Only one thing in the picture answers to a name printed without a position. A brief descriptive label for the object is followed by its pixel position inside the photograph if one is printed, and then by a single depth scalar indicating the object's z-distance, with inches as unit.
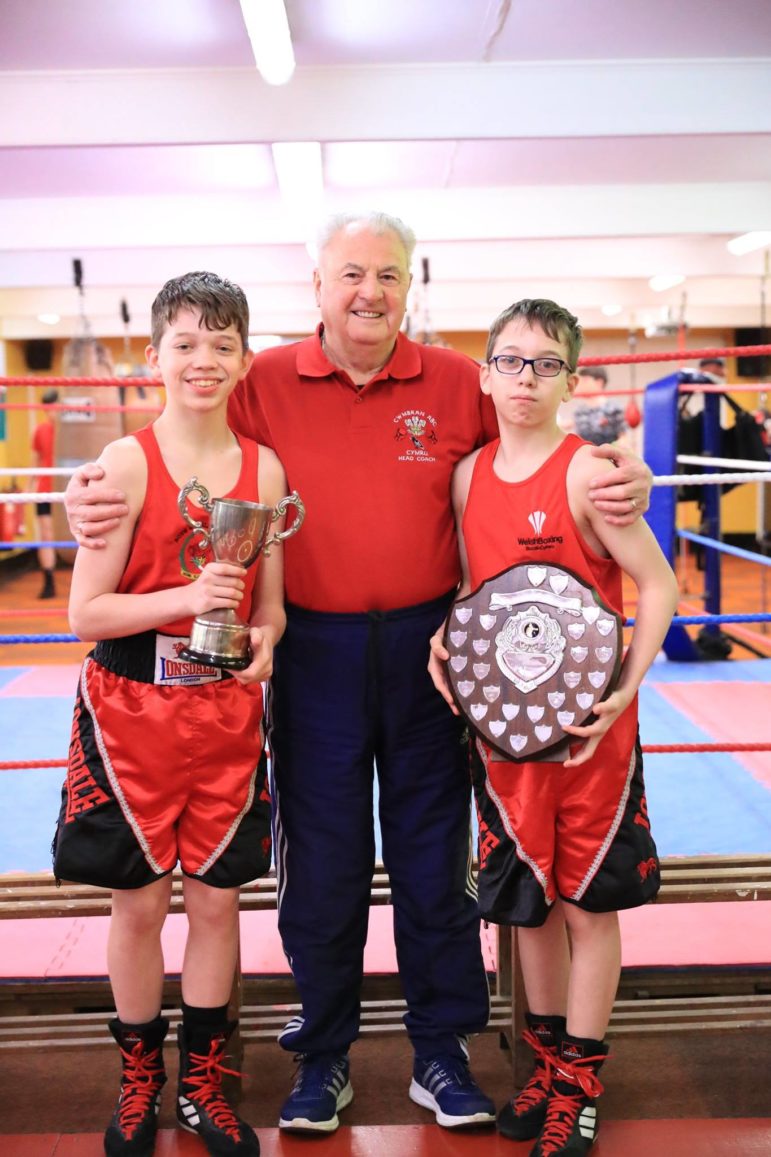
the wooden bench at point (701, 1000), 75.2
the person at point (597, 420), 236.4
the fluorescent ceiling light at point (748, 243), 300.8
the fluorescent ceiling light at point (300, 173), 218.7
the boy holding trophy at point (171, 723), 62.2
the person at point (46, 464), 345.4
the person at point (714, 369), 309.7
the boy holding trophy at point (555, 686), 61.6
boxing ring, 76.0
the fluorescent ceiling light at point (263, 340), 466.0
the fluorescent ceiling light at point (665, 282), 359.3
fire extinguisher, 376.8
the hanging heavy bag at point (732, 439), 221.5
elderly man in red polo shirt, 66.9
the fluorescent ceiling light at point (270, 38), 137.3
